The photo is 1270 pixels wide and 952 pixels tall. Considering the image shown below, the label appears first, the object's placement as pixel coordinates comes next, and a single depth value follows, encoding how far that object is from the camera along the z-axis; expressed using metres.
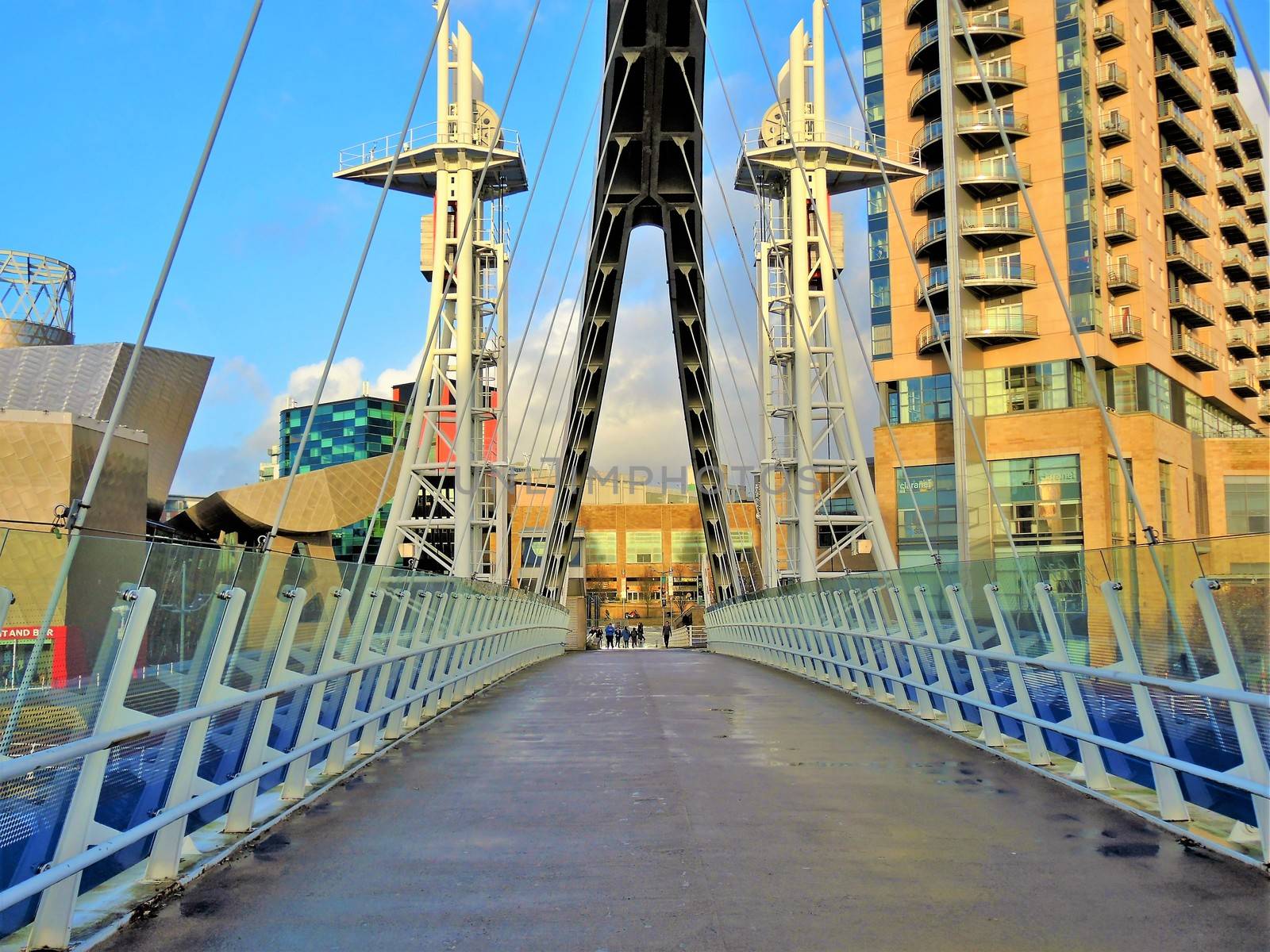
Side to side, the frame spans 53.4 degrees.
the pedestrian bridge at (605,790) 5.07
